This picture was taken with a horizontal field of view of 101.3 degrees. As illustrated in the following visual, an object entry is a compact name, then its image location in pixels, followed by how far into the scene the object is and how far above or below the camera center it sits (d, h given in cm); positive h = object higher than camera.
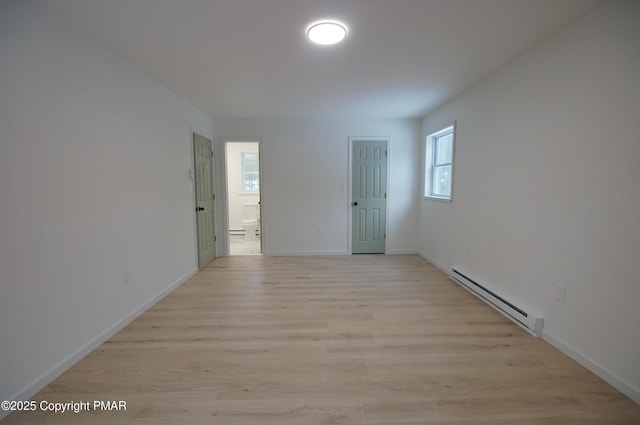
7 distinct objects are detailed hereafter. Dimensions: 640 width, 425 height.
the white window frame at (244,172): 680 +39
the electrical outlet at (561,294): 201 -81
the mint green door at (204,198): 399 -18
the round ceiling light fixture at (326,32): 191 +117
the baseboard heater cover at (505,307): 220 -114
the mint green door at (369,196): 477 -16
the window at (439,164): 397 +38
